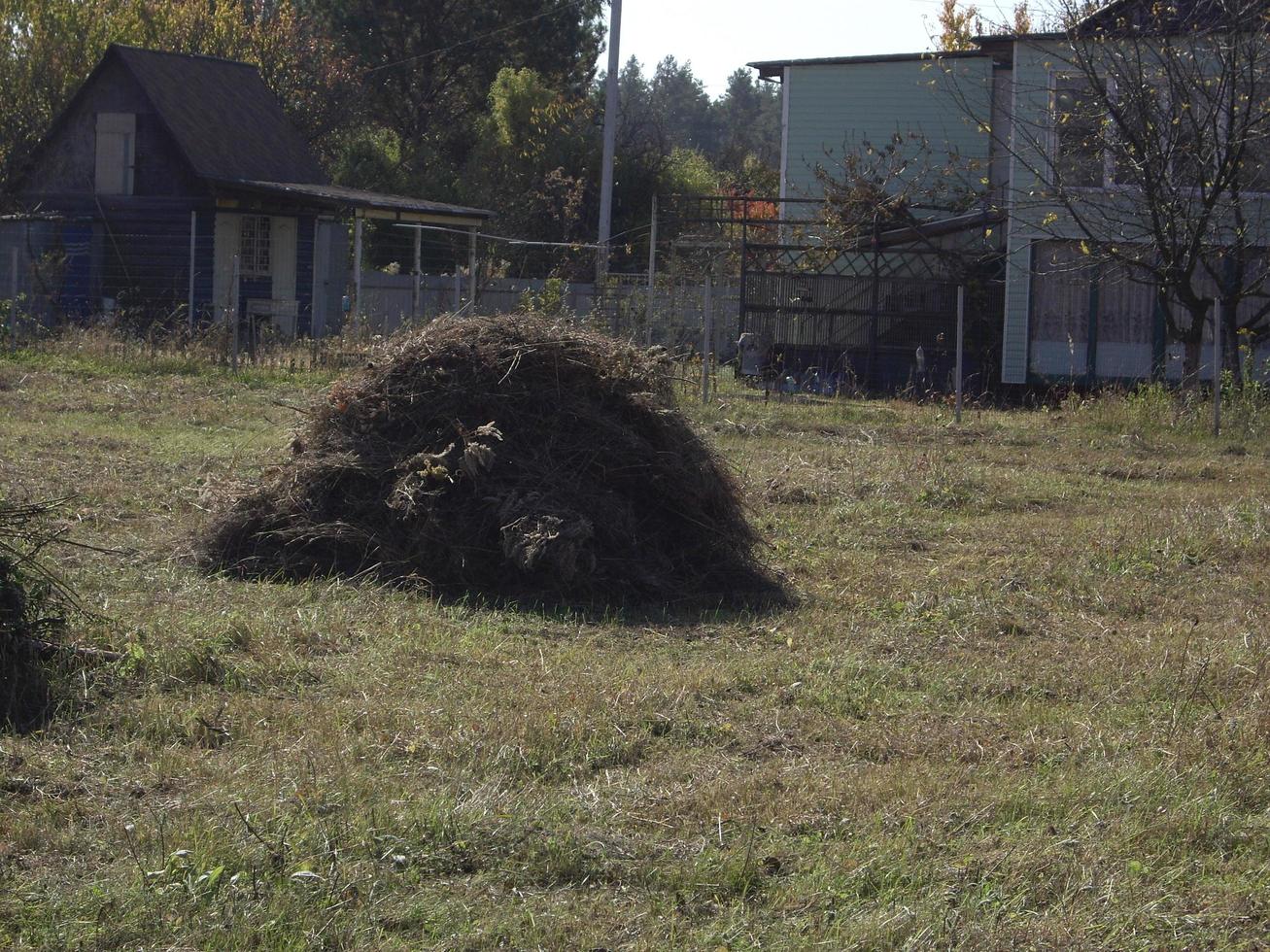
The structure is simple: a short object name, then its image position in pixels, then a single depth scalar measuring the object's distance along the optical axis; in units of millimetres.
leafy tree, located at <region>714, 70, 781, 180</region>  67450
